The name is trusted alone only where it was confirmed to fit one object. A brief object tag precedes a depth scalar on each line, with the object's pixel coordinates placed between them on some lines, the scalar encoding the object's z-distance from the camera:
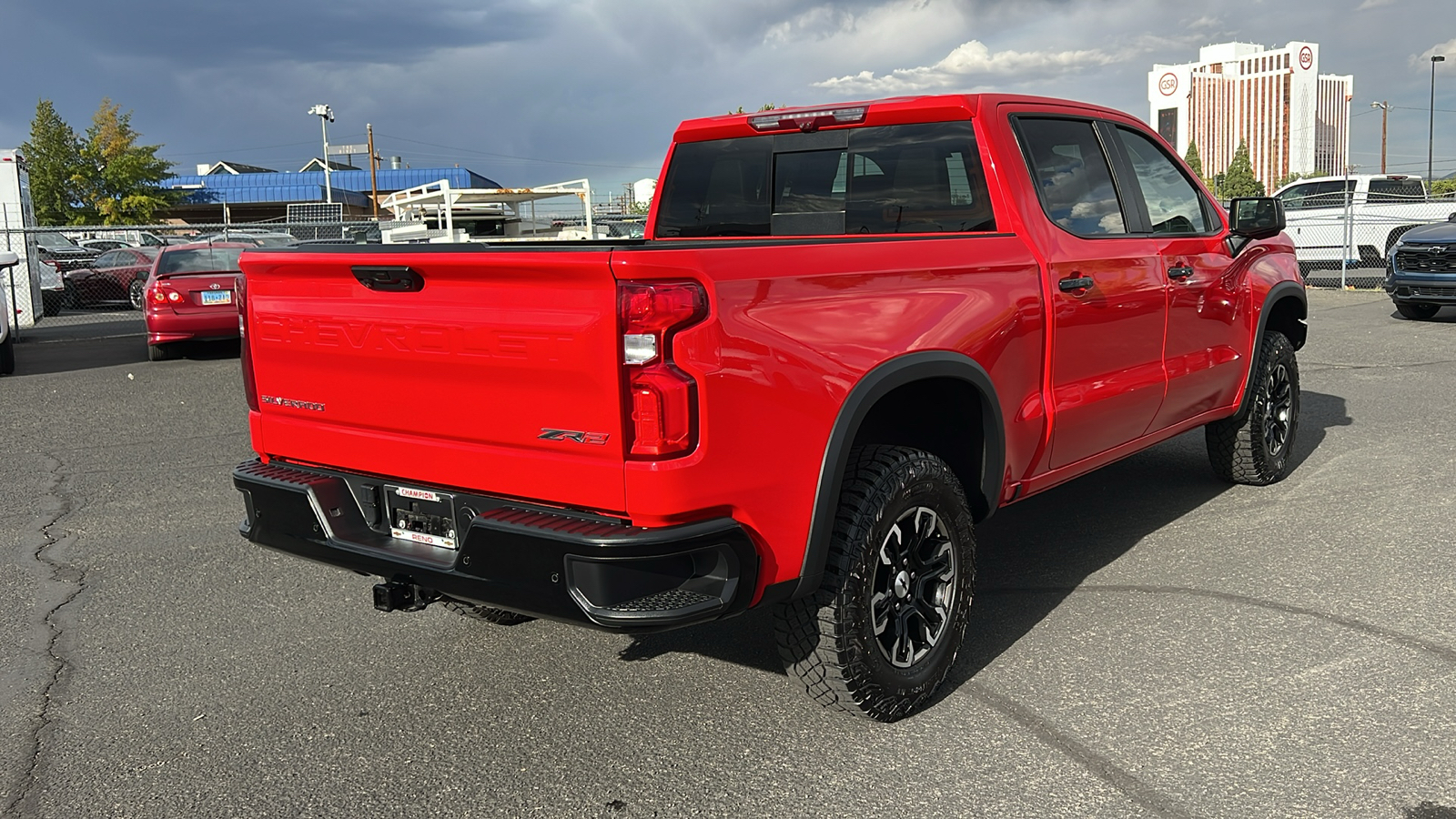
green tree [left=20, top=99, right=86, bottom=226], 44.56
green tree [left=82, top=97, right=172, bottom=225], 46.34
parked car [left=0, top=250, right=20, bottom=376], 12.03
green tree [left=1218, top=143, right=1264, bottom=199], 80.44
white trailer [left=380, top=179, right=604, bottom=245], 19.06
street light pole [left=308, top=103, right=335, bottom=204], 65.69
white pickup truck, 19.50
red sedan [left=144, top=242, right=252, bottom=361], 12.73
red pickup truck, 2.81
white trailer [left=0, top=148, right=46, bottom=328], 17.92
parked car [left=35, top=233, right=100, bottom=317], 20.50
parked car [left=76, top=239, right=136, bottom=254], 29.44
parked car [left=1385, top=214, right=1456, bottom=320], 13.33
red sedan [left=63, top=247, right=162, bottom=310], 22.23
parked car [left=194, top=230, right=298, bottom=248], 16.95
